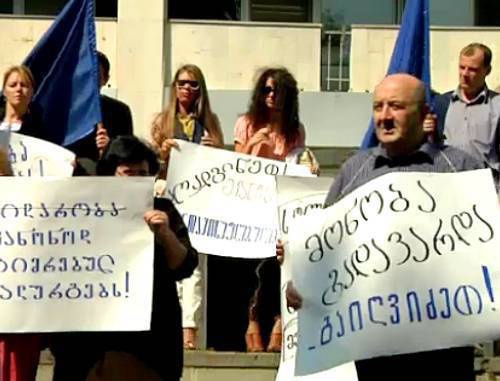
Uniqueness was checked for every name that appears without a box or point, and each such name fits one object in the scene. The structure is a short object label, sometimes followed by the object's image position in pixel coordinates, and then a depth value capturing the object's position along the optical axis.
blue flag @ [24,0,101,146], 8.89
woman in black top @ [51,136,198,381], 6.26
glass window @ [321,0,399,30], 15.44
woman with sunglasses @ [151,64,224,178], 9.10
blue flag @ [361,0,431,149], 8.85
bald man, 5.68
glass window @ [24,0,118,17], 15.26
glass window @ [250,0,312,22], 15.42
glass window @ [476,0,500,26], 15.59
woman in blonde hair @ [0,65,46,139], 8.32
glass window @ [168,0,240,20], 15.49
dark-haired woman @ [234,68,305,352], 9.05
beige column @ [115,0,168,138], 14.32
